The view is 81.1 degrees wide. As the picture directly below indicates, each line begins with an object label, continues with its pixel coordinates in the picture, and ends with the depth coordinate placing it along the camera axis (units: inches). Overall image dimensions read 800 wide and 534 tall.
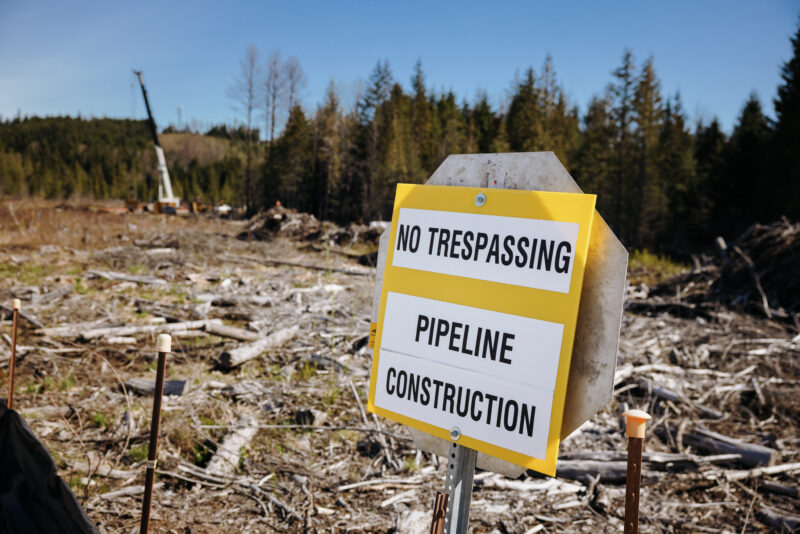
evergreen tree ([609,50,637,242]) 1348.4
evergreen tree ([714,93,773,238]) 1165.7
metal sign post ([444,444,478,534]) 63.9
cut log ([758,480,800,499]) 144.8
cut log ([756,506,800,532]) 128.8
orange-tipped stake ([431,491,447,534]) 58.3
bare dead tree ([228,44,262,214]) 1626.7
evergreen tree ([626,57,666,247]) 1333.7
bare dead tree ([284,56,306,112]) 1753.2
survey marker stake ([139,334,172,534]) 66.4
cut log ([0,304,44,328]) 268.5
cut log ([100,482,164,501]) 127.3
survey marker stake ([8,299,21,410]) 117.6
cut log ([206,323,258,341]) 281.6
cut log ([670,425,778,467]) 161.2
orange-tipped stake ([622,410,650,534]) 47.3
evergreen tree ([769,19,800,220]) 1056.8
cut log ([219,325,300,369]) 237.9
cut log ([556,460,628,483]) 151.6
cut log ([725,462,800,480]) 153.0
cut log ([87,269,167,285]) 425.4
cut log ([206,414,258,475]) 148.9
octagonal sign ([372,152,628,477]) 55.9
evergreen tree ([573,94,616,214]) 1398.9
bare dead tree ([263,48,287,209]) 1685.5
